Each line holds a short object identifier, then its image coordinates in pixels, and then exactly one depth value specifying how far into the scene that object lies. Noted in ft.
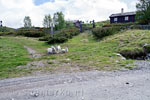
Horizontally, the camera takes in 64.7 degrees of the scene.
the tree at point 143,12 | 53.72
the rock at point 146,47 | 23.30
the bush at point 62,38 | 40.71
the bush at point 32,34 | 65.41
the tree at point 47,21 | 104.69
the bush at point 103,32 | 45.65
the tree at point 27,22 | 112.87
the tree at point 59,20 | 86.63
